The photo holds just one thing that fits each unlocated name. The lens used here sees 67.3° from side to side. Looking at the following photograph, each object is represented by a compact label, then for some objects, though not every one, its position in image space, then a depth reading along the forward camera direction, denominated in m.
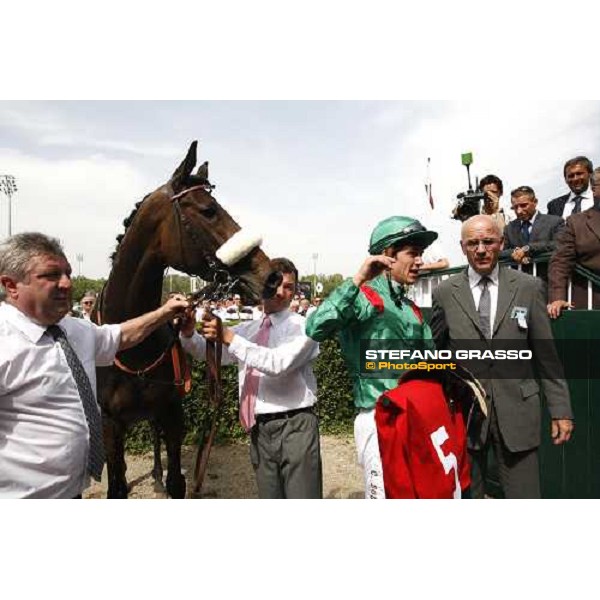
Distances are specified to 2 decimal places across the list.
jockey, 1.93
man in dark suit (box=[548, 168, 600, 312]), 2.77
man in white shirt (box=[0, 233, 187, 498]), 1.81
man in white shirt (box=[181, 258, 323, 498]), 2.41
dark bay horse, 2.67
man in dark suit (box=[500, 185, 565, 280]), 2.79
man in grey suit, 2.22
